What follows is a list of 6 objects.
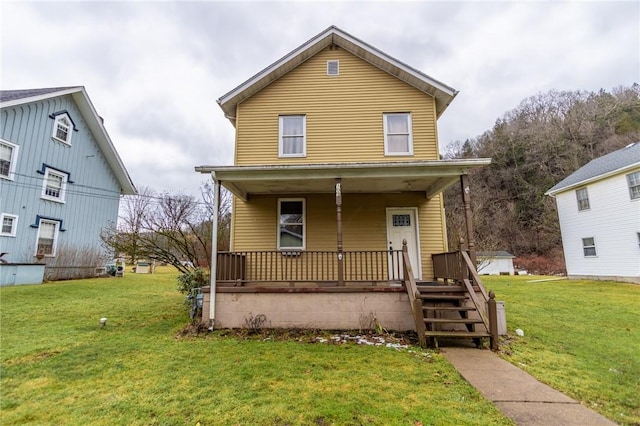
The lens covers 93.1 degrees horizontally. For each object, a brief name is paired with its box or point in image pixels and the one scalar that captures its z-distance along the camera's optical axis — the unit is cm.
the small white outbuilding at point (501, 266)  2742
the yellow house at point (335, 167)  780
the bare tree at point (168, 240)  841
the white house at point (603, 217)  1413
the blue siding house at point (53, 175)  1274
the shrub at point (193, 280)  855
